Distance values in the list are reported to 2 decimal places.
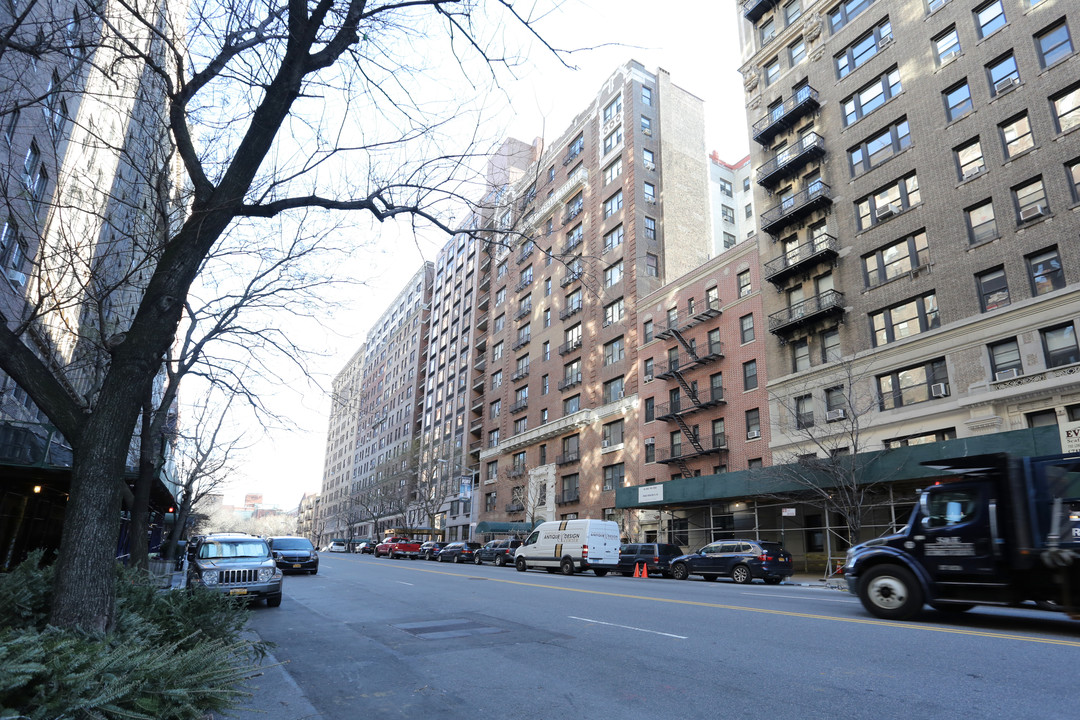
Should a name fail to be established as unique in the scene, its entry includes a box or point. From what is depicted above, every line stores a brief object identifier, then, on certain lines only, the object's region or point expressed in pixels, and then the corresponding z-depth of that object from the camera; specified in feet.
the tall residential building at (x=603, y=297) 148.56
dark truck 30.22
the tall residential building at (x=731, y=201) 190.49
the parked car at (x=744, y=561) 77.25
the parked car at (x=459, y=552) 141.98
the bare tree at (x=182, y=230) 17.47
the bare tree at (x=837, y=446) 79.41
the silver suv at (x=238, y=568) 45.60
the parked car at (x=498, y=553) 124.16
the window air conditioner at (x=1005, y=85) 80.43
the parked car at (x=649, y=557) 93.97
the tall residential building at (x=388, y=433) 281.13
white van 90.12
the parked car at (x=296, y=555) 81.00
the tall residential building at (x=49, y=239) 26.30
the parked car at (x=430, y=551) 162.71
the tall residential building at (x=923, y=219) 74.43
